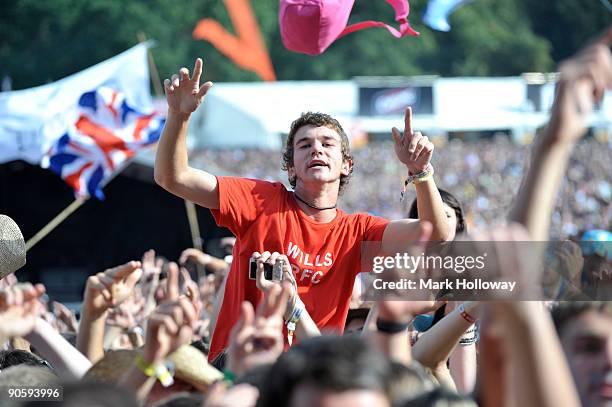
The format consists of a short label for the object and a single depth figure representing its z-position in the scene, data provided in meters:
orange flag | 45.34
